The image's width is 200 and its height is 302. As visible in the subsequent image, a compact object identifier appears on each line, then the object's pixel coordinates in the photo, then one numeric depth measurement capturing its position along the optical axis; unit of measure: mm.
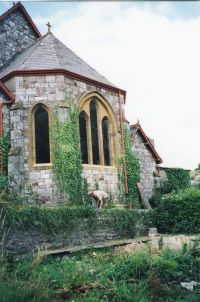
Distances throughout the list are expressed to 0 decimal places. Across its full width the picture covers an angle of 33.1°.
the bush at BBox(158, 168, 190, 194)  19578
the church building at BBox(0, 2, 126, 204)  13906
